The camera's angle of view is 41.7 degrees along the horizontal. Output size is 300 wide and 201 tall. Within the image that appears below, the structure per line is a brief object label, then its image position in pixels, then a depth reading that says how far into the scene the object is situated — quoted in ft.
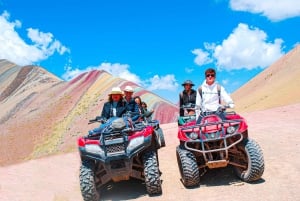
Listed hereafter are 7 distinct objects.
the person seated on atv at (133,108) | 27.33
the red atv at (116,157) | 22.18
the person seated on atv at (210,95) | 24.70
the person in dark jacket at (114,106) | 26.71
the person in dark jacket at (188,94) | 32.45
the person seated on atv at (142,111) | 26.18
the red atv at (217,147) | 22.43
